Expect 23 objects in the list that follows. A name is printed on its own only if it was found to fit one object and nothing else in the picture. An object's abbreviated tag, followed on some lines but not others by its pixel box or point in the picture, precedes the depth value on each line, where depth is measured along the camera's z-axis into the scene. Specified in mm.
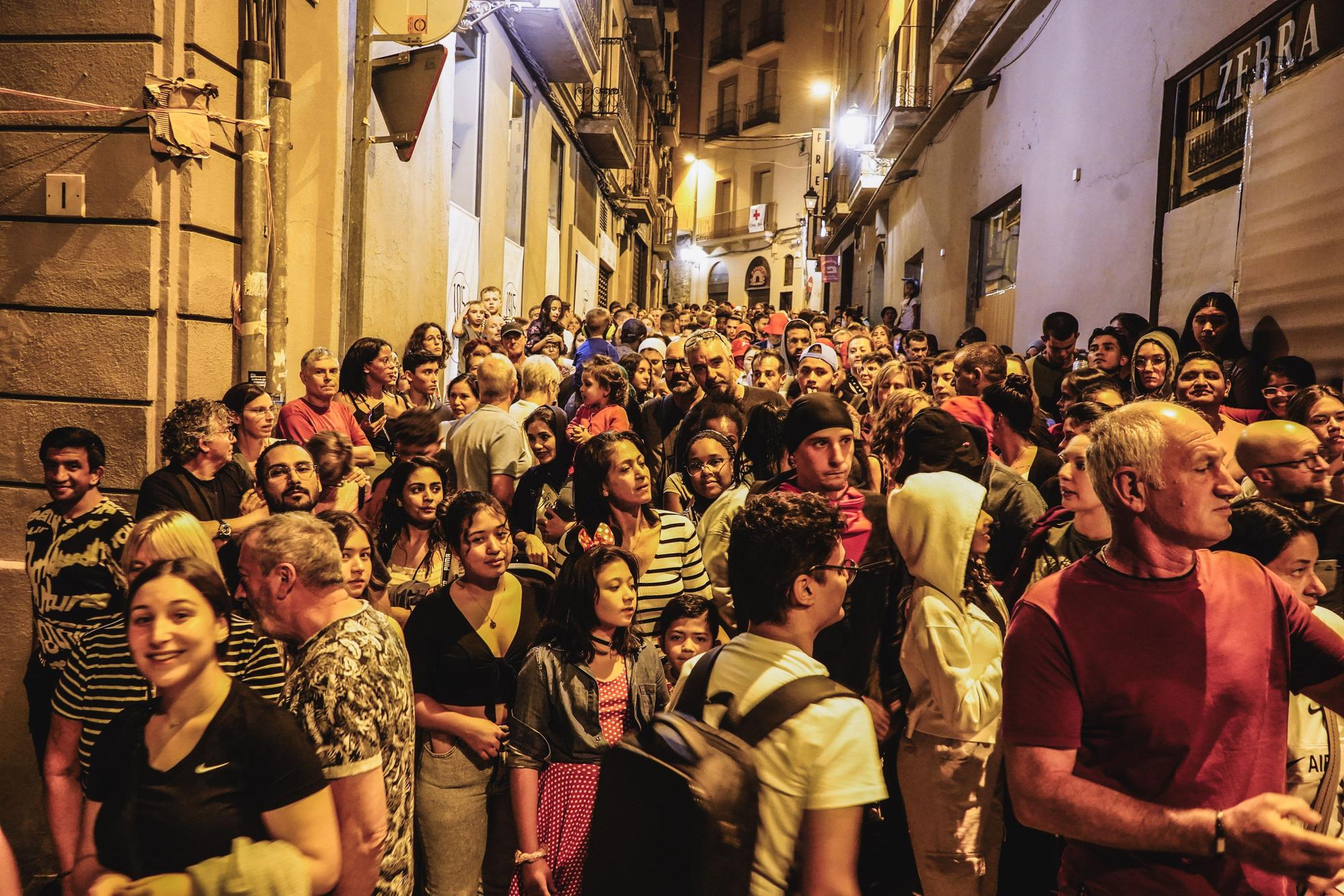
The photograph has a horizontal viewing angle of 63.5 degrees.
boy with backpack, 2227
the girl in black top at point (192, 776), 2449
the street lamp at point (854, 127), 28016
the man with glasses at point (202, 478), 4715
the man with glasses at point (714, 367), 6906
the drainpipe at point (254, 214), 6426
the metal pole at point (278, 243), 6695
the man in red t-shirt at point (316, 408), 6035
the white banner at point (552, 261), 18125
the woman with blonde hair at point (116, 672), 3326
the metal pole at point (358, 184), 8102
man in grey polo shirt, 5949
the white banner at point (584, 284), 21094
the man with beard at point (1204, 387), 5434
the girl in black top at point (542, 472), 5766
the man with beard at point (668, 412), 7125
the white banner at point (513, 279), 14742
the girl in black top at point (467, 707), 3777
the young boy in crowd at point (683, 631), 4145
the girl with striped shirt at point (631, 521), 4422
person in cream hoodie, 3438
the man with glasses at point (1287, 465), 4066
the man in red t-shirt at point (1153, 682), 2150
